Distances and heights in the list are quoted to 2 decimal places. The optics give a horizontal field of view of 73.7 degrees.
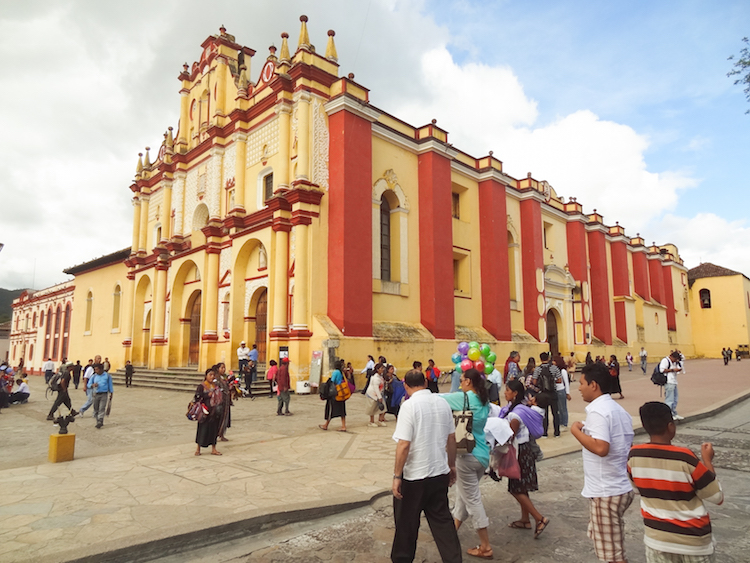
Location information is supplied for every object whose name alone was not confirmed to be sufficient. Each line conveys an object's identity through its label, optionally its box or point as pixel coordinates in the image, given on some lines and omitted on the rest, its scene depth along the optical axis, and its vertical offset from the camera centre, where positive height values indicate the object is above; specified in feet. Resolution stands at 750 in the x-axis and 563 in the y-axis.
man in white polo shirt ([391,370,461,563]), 11.52 -3.13
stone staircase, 61.93 -4.23
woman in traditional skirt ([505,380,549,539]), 14.82 -3.96
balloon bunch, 21.40 -0.66
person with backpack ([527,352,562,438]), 28.99 -2.15
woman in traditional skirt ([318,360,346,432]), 33.50 -4.14
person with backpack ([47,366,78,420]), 36.94 -3.32
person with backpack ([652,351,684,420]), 34.65 -2.37
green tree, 26.67 +14.76
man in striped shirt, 8.32 -2.53
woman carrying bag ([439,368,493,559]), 13.96 -2.99
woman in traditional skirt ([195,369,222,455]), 25.77 -3.48
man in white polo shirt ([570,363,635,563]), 10.64 -2.73
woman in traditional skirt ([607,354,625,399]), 54.96 -2.41
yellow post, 24.48 -4.87
